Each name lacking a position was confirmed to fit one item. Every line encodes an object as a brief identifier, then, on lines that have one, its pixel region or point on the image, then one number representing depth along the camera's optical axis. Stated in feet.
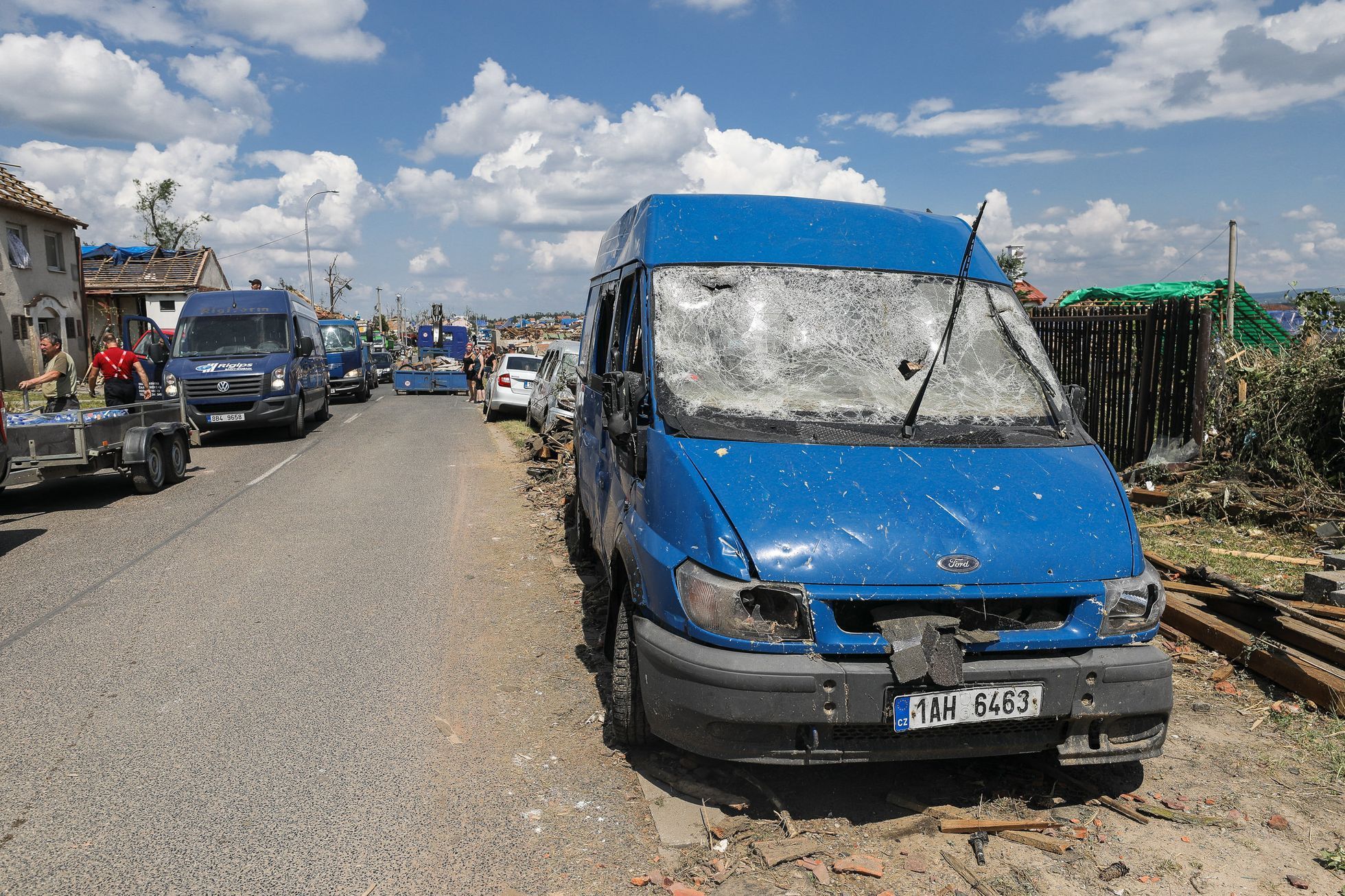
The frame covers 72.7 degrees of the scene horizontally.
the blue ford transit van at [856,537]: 10.29
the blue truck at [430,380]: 105.09
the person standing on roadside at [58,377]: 34.71
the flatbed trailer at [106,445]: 30.50
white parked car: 65.05
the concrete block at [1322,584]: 17.10
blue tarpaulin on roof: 161.07
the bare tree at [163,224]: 220.43
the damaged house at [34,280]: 99.04
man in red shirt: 42.50
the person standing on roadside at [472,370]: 93.15
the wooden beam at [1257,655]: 14.15
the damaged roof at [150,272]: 156.15
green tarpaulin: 50.80
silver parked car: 44.73
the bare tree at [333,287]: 248.20
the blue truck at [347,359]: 87.30
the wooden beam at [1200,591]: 18.04
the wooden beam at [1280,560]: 21.75
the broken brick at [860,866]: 10.13
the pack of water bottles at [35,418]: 30.58
